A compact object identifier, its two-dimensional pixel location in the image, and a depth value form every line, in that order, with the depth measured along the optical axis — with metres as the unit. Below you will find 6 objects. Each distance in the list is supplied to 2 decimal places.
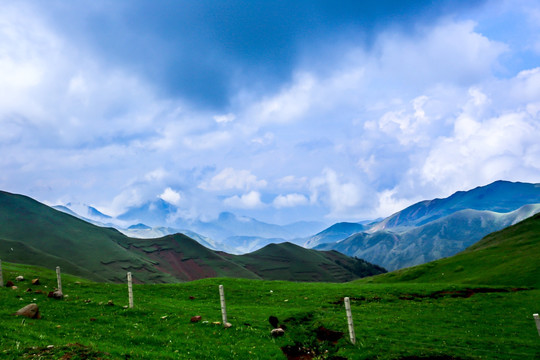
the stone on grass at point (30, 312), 23.94
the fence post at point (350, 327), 22.96
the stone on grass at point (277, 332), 25.10
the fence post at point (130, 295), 29.94
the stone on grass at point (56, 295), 32.06
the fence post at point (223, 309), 26.12
